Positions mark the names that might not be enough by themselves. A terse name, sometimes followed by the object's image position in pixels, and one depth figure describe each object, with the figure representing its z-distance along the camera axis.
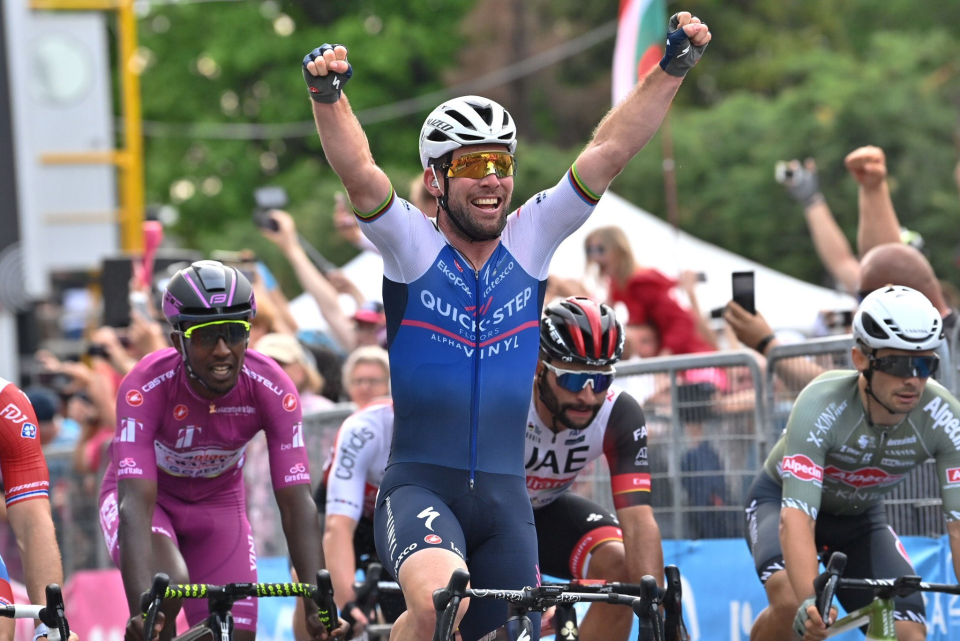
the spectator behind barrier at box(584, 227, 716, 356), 20.33
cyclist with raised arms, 10.92
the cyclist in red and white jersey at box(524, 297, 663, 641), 13.35
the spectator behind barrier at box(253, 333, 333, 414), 19.11
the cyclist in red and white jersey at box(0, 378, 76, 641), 11.19
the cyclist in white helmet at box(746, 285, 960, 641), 12.80
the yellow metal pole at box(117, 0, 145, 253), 43.56
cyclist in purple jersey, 13.23
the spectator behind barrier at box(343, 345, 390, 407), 18.80
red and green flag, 23.02
